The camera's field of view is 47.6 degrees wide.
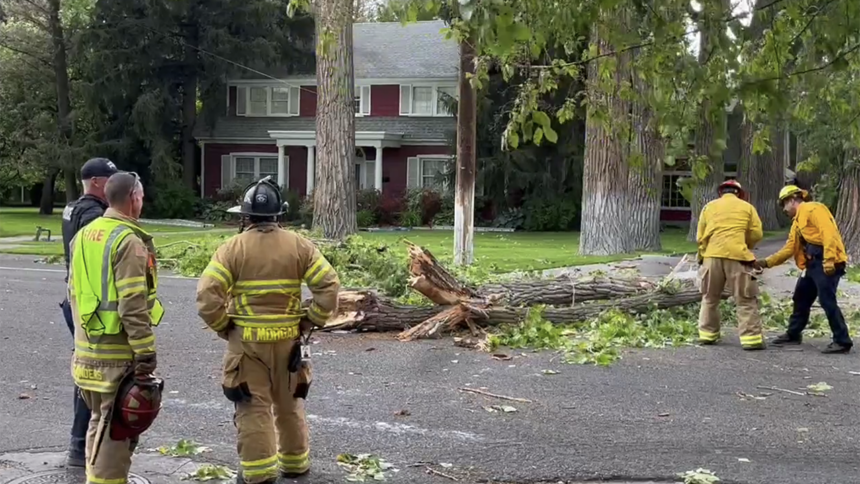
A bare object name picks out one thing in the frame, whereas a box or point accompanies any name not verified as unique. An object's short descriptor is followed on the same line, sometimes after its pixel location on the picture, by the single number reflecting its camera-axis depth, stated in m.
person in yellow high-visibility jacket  5.00
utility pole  17.11
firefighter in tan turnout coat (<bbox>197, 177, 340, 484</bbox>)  5.39
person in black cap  5.80
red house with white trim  39.41
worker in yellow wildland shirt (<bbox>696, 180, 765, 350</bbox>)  10.09
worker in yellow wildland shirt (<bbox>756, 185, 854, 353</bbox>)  9.77
